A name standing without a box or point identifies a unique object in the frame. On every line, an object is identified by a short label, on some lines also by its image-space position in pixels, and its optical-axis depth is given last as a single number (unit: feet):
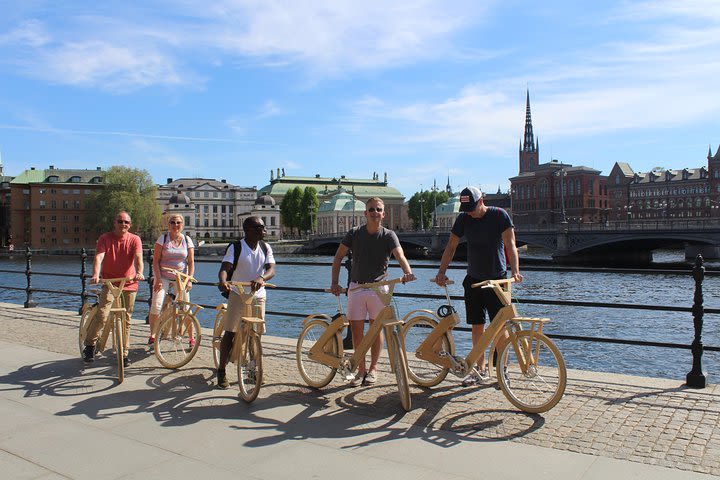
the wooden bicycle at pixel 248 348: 18.33
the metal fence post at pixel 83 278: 35.64
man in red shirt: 23.62
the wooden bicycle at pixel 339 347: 17.37
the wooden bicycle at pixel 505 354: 17.14
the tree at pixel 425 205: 531.50
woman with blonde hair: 25.73
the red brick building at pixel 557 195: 443.32
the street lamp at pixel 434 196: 449.27
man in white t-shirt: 19.53
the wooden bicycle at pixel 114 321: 21.27
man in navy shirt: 19.74
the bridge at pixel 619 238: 180.24
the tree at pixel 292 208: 455.63
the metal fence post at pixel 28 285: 41.35
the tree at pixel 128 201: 333.62
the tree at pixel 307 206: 450.30
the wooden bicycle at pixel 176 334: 22.86
